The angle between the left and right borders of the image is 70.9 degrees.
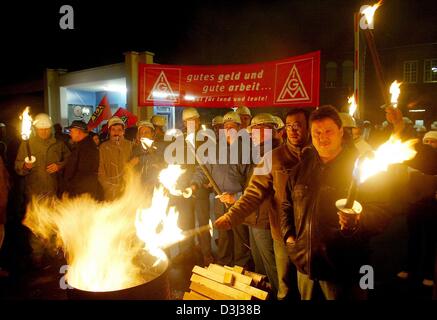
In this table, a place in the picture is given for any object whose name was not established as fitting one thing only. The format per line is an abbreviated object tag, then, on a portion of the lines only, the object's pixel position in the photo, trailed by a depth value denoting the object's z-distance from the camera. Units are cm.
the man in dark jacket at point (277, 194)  345
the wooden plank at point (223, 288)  331
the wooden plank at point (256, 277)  355
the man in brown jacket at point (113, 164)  630
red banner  658
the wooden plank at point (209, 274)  354
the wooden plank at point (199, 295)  356
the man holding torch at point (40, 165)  589
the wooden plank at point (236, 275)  342
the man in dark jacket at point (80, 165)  607
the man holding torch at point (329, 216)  259
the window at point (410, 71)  3647
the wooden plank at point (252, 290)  325
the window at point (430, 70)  3506
